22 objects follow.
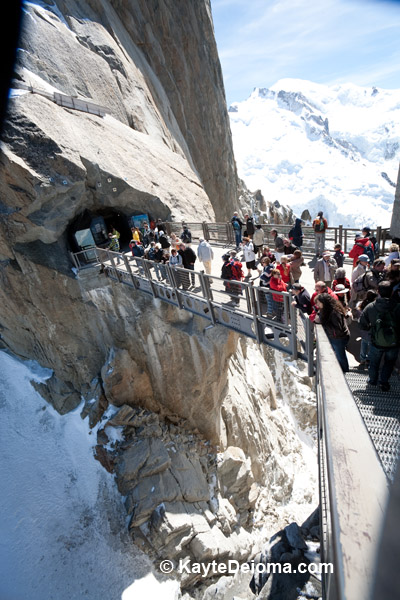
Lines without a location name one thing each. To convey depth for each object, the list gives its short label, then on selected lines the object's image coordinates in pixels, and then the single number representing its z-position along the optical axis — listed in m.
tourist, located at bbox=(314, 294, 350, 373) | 5.37
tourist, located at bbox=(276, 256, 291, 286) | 8.08
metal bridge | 1.46
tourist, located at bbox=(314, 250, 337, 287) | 8.20
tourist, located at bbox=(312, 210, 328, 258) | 11.09
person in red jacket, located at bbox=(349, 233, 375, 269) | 8.87
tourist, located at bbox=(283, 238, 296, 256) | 10.82
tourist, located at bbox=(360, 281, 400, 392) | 4.65
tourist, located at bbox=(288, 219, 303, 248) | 11.60
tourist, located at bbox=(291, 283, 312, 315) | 6.34
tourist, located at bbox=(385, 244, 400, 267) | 7.24
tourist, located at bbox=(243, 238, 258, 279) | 10.56
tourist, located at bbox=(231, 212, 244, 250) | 14.32
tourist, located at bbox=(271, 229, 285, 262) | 11.05
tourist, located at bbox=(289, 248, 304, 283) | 8.43
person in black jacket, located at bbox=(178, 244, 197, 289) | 10.50
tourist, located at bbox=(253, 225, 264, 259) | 12.08
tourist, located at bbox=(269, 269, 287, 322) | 6.88
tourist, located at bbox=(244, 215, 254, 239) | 13.37
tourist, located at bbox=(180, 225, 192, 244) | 15.34
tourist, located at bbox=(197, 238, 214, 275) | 10.77
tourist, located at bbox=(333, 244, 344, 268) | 8.85
